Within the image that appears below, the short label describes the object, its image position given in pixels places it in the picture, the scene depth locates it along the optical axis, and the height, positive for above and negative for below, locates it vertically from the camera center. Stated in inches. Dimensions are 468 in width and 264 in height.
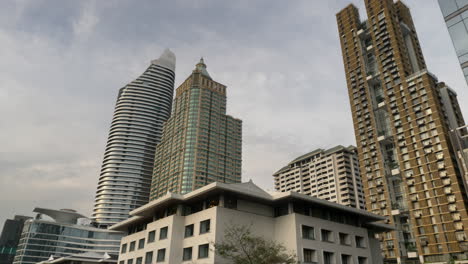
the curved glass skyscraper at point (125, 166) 7012.8 +2470.9
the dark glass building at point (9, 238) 7313.5 +1089.1
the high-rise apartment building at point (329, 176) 5720.0 +1977.7
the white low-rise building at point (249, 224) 1735.4 +357.4
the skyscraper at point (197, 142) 5925.2 +2570.8
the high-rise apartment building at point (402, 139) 2888.8 +1405.4
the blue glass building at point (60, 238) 5935.0 +948.2
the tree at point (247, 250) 1501.0 +199.9
